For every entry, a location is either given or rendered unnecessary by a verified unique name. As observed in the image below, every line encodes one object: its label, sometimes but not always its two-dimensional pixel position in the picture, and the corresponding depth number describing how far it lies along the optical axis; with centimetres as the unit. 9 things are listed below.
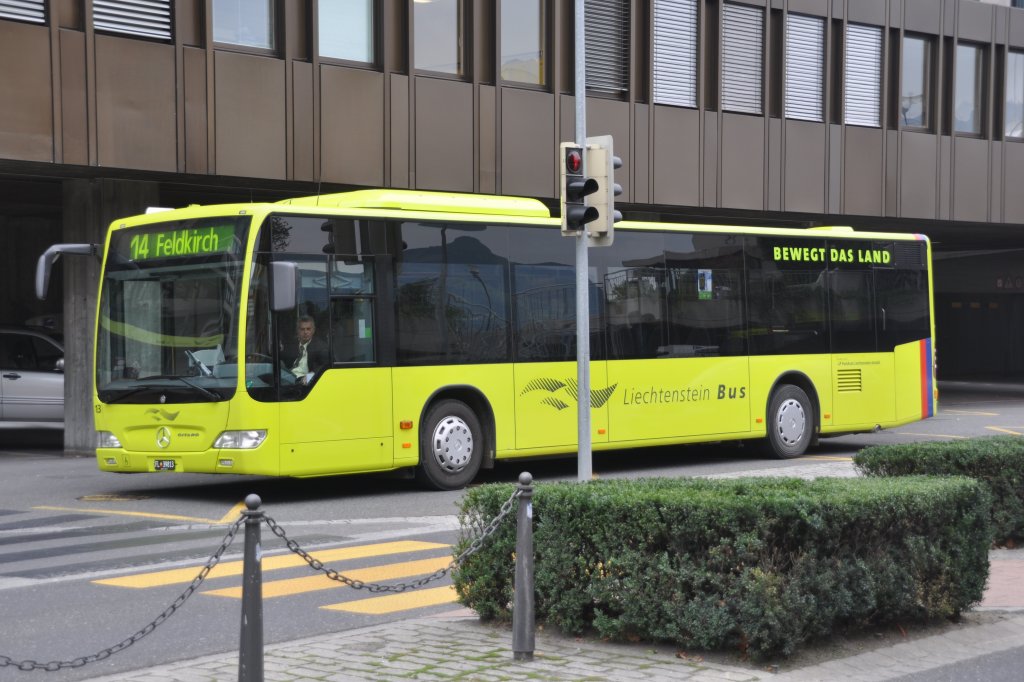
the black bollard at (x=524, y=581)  682
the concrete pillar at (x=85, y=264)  2017
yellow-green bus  1370
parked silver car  2170
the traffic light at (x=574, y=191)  1284
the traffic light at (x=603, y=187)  1307
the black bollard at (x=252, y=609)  571
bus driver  1377
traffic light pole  1282
